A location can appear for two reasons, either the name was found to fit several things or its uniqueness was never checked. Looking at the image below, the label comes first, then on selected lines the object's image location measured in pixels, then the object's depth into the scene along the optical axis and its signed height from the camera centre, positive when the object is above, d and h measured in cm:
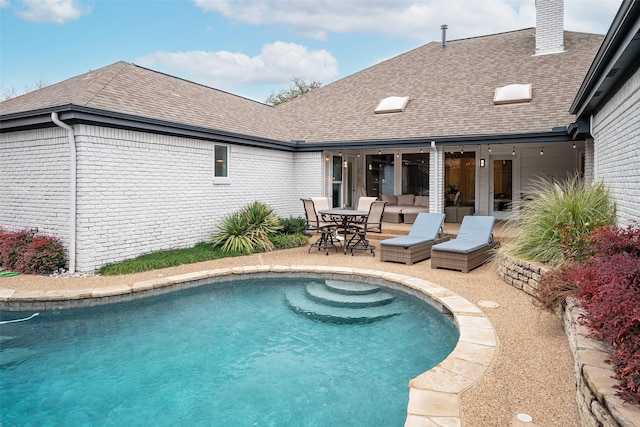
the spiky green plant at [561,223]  582 -16
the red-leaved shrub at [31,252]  743 -81
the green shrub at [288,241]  1038 -78
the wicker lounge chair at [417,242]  838 -66
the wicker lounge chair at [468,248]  761 -70
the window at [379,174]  1548 +142
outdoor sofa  1331 +15
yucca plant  968 -49
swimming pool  362 -172
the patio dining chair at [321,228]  996 -42
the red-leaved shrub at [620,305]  240 -65
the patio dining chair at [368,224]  993 -32
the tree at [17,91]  2447 +741
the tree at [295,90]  3600 +1086
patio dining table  973 -9
